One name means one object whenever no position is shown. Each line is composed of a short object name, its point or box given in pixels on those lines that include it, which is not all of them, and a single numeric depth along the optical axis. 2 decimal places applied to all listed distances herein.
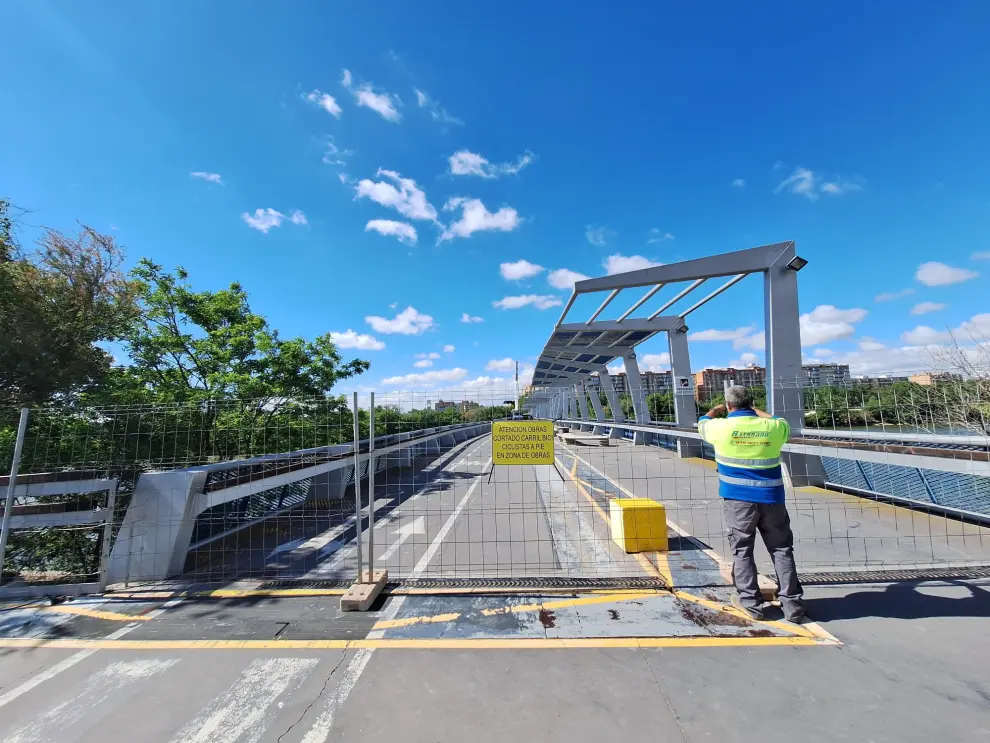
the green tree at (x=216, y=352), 13.38
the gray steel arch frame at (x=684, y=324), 11.52
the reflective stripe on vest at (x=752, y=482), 3.58
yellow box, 5.78
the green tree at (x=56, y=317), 7.54
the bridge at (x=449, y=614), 2.61
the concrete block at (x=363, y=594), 4.04
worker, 3.57
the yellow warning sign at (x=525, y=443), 4.88
